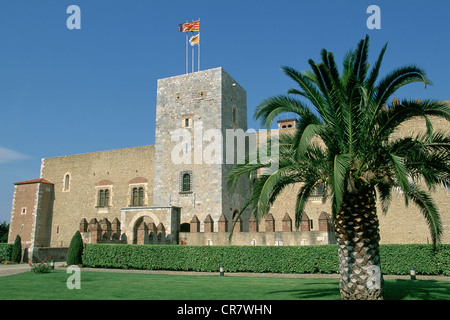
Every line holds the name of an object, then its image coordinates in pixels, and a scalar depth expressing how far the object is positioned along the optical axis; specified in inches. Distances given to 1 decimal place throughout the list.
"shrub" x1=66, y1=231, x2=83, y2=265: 800.3
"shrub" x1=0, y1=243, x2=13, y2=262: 1011.9
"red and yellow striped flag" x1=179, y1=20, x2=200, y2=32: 1039.6
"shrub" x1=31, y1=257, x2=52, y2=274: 656.4
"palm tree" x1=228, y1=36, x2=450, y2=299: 346.3
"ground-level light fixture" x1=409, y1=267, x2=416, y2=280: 578.9
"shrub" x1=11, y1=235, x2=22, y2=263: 997.8
